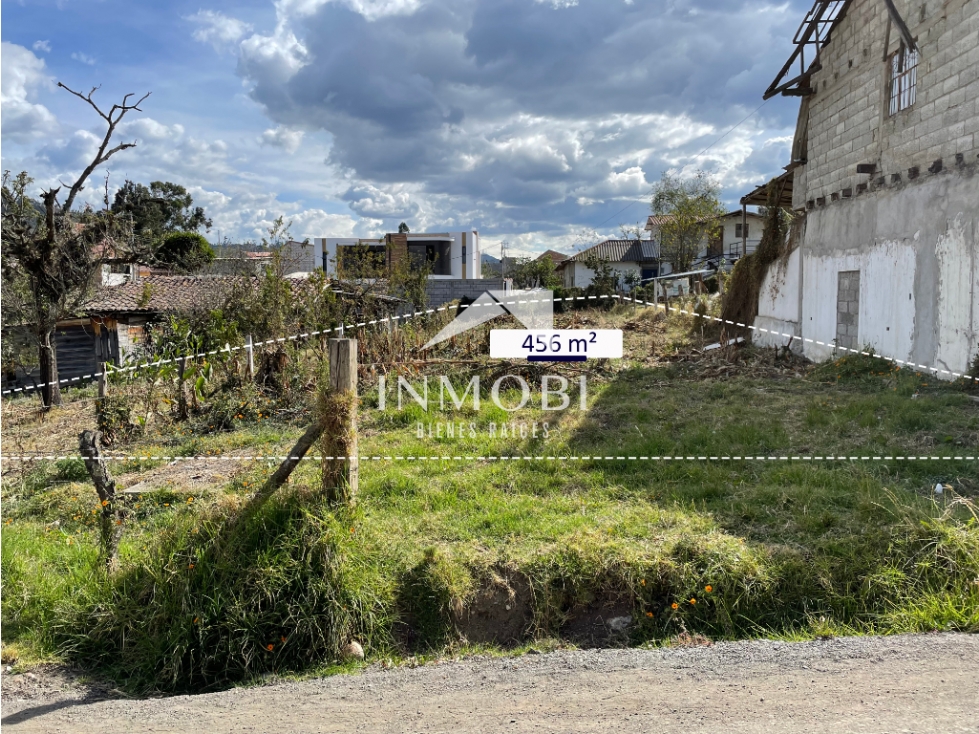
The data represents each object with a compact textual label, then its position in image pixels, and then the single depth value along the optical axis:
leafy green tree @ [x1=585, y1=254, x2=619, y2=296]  29.23
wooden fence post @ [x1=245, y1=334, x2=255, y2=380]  8.95
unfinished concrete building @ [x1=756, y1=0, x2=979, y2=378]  8.46
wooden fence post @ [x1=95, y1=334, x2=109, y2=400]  19.56
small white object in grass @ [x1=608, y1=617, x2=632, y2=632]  3.90
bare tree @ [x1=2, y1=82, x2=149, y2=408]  10.16
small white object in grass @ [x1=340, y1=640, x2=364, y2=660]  3.69
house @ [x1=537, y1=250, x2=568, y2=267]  69.79
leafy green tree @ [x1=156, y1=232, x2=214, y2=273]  27.58
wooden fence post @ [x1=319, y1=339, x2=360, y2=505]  4.14
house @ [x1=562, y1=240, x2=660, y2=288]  46.56
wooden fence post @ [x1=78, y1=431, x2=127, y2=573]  4.10
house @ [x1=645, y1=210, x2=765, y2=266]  40.94
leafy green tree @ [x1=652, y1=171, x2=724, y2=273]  37.19
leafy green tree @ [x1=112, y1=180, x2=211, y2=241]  33.53
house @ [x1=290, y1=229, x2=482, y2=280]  35.03
